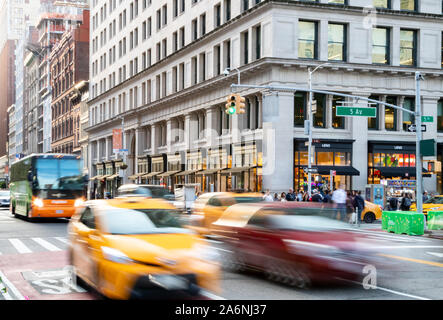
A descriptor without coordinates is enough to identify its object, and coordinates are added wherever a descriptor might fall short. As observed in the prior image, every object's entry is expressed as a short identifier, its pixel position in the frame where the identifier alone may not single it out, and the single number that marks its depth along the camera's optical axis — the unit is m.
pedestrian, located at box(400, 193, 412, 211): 31.58
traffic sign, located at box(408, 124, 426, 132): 28.36
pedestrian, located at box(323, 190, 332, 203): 30.76
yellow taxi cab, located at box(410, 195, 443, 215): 30.84
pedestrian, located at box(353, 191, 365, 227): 29.97
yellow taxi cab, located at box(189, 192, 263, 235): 18.56
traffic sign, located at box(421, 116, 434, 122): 27.93
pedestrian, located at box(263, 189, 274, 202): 32.22
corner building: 41.41
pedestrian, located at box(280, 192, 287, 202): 35.16
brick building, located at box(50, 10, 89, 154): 93.75
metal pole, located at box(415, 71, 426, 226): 26.66
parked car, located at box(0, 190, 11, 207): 49.94
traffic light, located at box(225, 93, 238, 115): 27.77
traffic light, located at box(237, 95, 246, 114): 28.28
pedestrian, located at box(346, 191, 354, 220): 28.59
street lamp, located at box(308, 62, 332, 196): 37.27
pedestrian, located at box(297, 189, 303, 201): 33.97
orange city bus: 29.31
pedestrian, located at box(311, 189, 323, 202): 30.07
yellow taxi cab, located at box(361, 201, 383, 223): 31.91
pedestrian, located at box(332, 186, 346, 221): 25.95
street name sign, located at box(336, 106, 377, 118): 27.36
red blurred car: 10.98
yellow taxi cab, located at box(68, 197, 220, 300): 8.83
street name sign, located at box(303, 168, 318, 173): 36.12
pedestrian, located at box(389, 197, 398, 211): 33.75
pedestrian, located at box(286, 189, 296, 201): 34.06
